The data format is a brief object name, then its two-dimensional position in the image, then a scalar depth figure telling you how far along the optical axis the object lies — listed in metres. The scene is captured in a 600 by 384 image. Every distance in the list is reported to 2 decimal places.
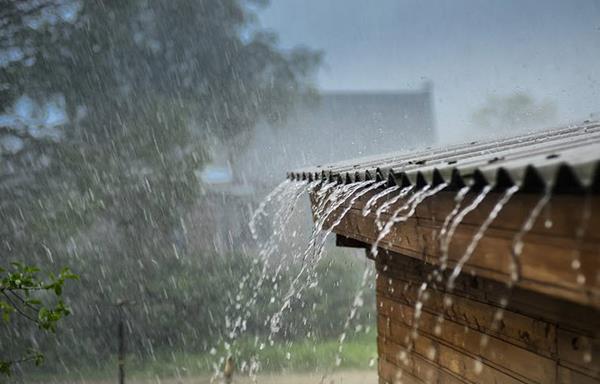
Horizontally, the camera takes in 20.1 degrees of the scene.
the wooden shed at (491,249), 3.92
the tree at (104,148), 33.17
